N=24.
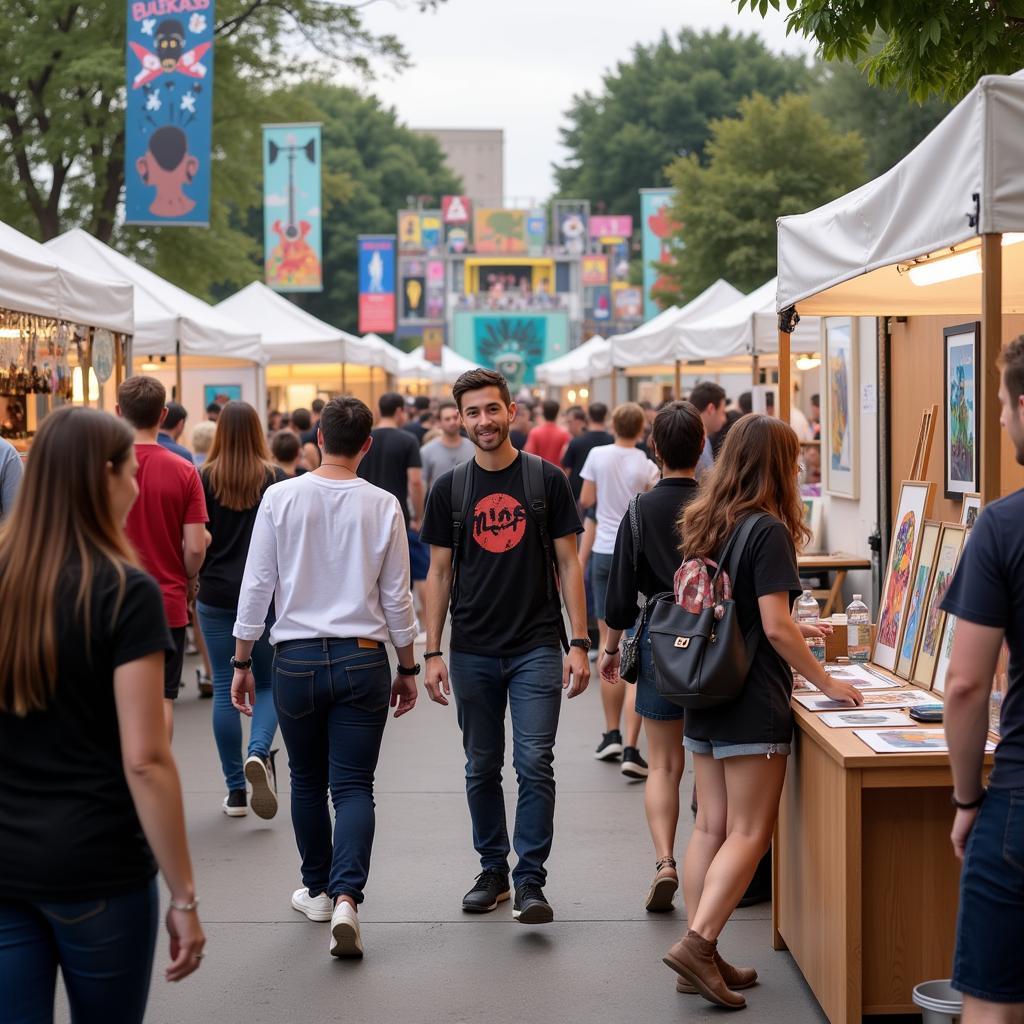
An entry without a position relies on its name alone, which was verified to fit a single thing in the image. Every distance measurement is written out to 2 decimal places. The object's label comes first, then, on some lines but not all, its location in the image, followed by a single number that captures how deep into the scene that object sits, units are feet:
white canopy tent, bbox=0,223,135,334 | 25.16
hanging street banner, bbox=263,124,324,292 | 82.74
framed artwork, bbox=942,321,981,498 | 19.88
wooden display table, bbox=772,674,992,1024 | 13.14
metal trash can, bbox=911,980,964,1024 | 12.09
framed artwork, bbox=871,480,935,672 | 18.11
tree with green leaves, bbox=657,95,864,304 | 106.11
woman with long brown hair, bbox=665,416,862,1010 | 14.15
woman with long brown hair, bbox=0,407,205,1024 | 8.38
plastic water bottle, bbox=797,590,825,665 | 18.15
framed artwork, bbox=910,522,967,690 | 16.53
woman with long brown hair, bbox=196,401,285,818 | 22.94
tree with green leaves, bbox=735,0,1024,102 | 22.40
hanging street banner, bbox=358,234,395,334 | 189.37
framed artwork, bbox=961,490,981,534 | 16.52
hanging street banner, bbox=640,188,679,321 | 151.94
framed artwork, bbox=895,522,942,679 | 17.29
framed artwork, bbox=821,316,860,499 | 29.96
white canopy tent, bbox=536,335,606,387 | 74.59
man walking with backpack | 17.40
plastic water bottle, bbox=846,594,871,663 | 18.67
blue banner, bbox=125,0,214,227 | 47.91
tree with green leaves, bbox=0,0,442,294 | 73.05
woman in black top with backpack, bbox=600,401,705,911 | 17.95
